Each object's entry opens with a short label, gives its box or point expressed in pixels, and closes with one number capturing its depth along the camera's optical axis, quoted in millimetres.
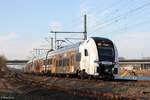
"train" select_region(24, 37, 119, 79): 21487
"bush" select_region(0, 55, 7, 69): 97788
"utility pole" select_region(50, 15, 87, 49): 34717
